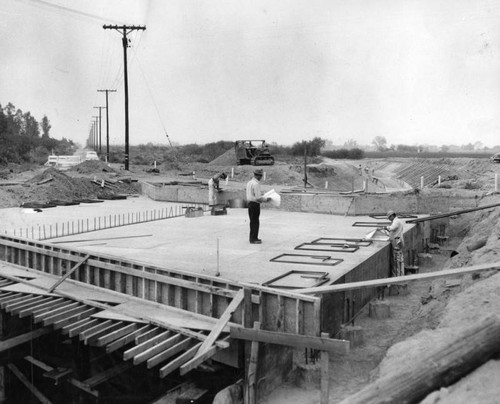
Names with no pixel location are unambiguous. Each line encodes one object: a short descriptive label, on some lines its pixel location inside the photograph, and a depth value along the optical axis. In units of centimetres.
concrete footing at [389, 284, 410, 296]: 1255
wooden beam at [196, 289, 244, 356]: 744
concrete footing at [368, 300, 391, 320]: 1069
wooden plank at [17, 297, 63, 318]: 941
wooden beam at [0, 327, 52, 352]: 1011
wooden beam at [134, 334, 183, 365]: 731
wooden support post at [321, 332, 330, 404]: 690
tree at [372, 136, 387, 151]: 14286
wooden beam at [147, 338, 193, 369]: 725
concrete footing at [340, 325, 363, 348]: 926
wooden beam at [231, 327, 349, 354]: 705
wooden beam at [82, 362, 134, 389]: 955
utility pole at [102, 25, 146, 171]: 3591
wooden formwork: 771
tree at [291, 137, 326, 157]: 6672
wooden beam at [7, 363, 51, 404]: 1038
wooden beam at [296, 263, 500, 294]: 761
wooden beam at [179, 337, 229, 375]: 683
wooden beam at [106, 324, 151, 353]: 778
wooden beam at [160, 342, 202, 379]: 691
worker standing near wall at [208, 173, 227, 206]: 2060
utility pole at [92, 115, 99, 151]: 8320
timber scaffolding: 749
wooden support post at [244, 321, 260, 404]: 745
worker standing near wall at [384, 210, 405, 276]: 1254
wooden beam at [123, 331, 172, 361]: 745
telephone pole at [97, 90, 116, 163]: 6366
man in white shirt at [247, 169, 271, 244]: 1234
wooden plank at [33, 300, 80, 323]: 912
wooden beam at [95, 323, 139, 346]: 790
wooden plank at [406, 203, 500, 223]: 1576
